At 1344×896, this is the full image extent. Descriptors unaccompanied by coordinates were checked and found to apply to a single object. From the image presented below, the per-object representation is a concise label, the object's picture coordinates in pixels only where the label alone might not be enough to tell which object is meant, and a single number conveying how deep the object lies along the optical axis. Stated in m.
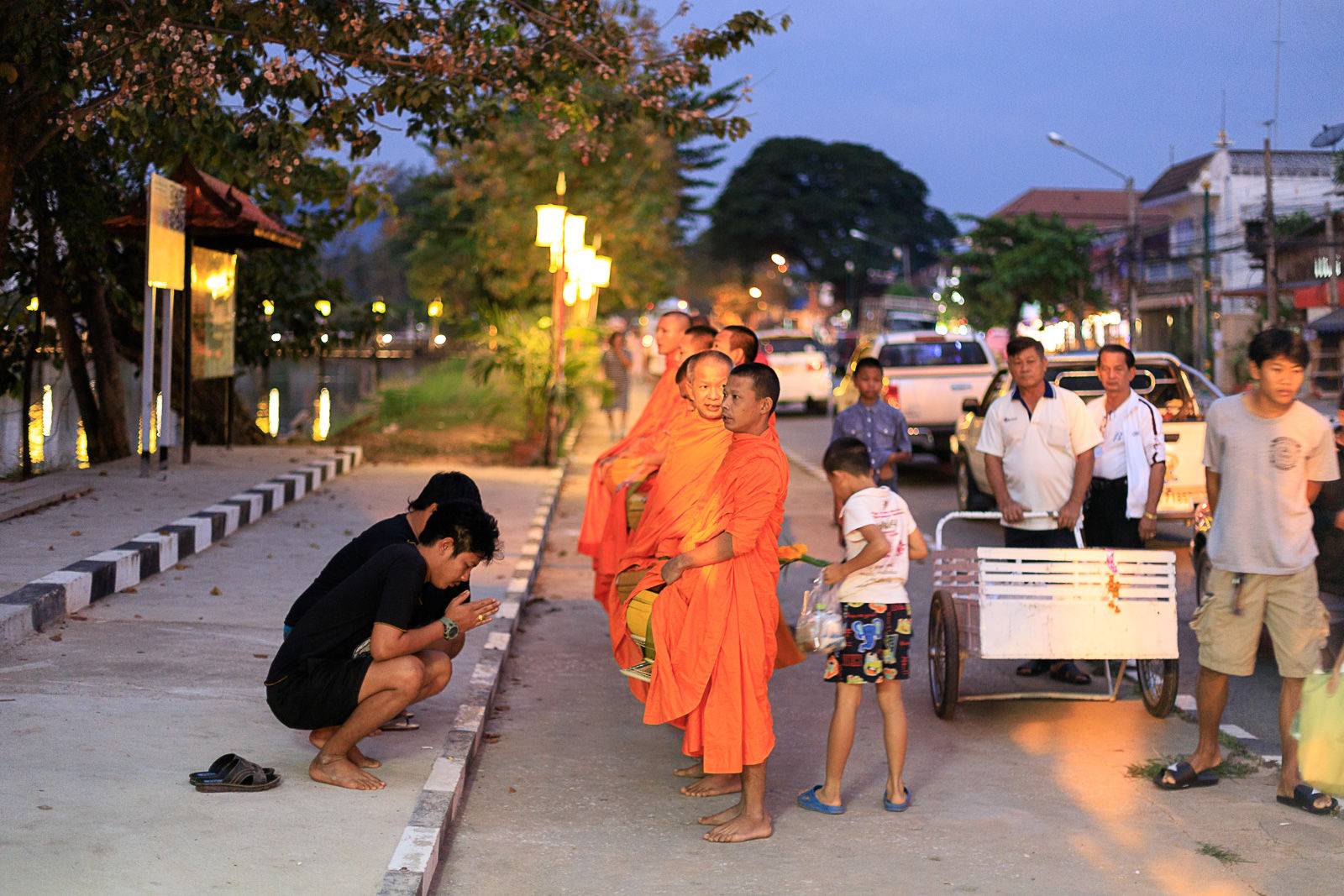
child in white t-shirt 4.90
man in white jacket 6.94
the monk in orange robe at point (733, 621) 4.55
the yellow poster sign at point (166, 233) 10.84
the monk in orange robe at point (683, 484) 5.19
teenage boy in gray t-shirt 5.01
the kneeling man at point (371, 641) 4.51
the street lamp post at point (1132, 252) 37.69
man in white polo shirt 6.56
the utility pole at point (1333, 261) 31.77
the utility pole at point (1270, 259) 29.81
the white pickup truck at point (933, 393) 16.25
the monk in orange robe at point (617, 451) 7.13
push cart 5.83
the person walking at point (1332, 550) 6.29
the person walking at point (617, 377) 19.89
